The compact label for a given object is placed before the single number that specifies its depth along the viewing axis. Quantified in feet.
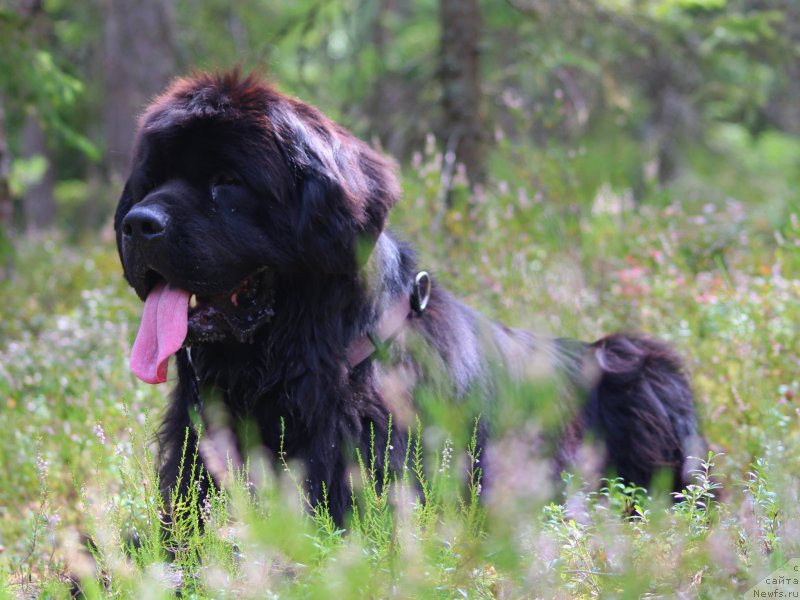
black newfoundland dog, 9.85
